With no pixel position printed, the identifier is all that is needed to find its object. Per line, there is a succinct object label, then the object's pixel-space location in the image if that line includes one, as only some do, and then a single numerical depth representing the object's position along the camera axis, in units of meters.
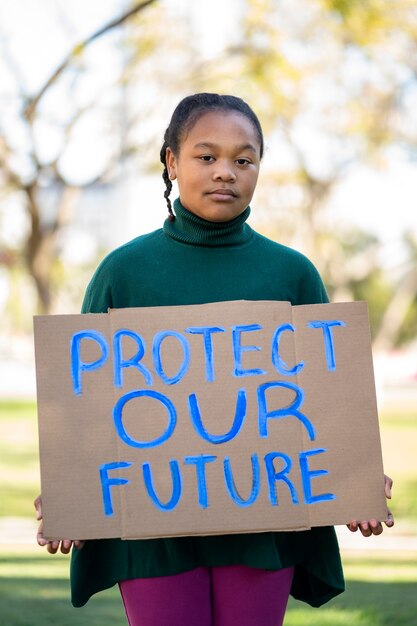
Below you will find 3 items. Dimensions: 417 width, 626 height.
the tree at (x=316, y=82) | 11.85
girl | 2.53
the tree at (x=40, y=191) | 12.73
